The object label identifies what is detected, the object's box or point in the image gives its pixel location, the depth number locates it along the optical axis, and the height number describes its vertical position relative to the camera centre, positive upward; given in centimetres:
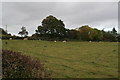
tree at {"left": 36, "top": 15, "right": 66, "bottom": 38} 4569 +335
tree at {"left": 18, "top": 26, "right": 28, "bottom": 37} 6391 +315
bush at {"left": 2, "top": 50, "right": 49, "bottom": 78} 761 -129
